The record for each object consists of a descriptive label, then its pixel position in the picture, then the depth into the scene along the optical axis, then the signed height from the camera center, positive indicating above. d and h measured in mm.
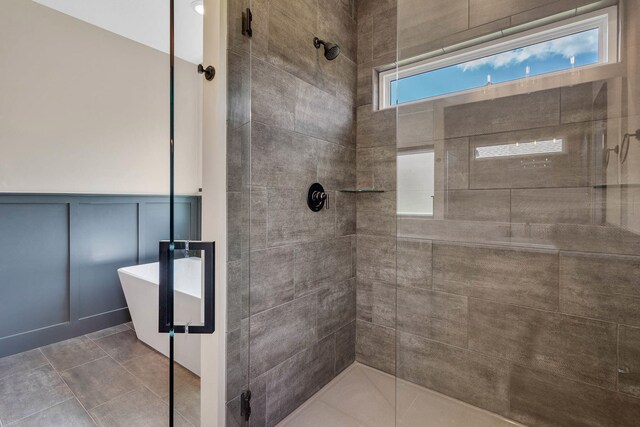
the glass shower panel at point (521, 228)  1253 -82
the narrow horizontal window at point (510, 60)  1306 +842
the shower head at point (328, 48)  1604 +960
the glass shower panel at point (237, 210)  1062 +4
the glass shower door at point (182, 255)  669 -113
